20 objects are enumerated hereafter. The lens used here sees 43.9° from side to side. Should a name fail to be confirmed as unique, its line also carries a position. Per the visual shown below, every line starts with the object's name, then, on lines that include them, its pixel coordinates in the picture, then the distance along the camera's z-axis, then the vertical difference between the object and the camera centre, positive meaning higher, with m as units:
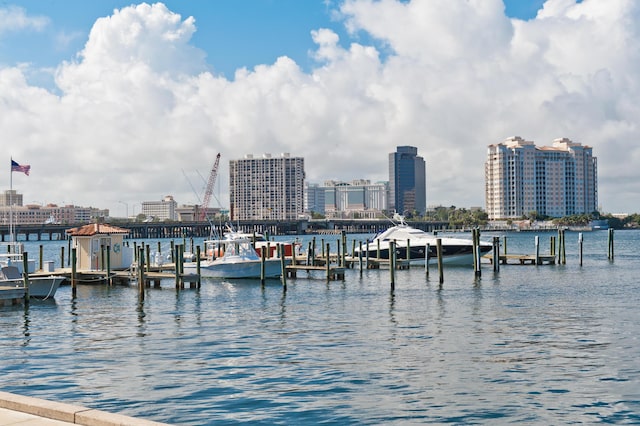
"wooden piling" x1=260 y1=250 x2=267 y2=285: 54.96 -2.47
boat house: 56.97 -0.82
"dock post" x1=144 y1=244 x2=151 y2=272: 58.86 -2.36
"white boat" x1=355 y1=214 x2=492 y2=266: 75.56 -1.78
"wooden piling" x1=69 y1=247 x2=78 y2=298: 48.75 -2.66
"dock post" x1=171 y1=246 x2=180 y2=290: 51.41 -2.44
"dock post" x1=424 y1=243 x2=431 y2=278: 63.33 -2.24
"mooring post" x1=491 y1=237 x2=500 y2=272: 67.38 -2.32
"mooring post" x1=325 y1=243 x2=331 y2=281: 56.62 -2.77
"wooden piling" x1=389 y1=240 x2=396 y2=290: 50.99 -1.93
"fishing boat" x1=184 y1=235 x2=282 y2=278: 58.19 -2.42
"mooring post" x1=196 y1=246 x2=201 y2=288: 52.17 -2.26
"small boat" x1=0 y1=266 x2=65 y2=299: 44.41 -2.77
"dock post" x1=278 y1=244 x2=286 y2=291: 50.39 -2.54
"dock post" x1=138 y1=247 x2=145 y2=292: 44.97 -2.39
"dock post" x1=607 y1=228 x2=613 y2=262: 86.46 -2.22
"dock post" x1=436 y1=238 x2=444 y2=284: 55.22 -2.13
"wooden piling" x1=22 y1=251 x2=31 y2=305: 43.09 -2.54
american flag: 58.06 +4.96
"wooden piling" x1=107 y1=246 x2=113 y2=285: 53.50 -2.26
